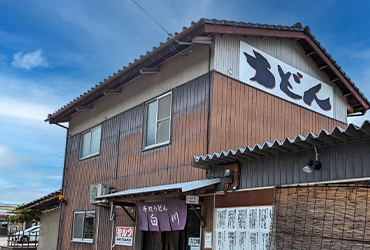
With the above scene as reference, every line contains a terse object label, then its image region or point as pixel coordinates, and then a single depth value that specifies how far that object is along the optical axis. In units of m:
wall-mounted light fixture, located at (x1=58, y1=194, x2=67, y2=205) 15.77
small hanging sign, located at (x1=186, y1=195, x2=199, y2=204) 8.41
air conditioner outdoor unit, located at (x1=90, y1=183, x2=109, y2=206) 12.33
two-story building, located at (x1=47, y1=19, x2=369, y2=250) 8.55
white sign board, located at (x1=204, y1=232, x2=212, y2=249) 8.40
